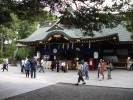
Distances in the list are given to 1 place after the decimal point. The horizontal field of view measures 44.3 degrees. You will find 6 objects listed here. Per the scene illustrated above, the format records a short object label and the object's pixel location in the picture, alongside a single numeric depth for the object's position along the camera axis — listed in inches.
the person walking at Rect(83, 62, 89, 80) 497.9
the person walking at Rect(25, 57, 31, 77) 526.3
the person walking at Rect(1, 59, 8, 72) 671.6
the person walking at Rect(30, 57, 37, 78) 517.6
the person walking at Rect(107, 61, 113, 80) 510.1
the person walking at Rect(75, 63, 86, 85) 437.8
